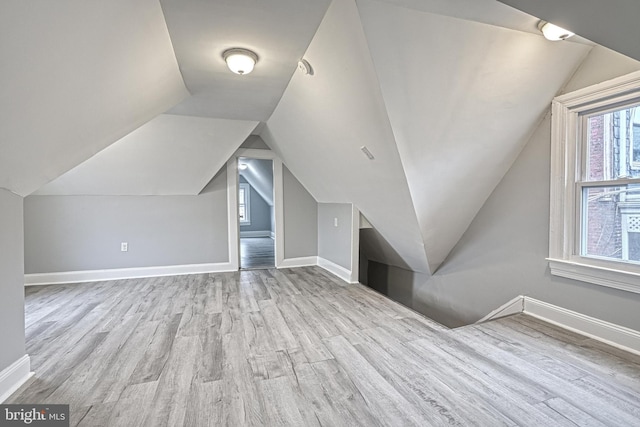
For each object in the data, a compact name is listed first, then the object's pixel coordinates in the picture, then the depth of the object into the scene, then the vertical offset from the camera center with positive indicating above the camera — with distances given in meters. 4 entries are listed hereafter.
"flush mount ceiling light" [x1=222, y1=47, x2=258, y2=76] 2.17 +1.11
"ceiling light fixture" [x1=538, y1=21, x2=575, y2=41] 1.78 +1.08
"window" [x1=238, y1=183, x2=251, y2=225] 9.75 +0.18
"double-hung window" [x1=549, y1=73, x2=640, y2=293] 2.08 +0.18
